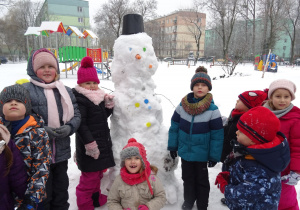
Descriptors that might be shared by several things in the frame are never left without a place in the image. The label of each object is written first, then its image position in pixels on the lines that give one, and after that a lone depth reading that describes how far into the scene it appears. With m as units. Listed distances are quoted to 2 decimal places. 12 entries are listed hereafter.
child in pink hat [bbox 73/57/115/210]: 2.24
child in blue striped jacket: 2.21
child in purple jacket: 1.36
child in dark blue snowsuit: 1.44
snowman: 2.55
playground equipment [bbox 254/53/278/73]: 15.70
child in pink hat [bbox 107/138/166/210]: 1.78
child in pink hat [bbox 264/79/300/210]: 1.73
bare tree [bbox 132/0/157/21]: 30.71
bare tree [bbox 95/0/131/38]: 27.24
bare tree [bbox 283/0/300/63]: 25.78
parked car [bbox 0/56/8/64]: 28.33
